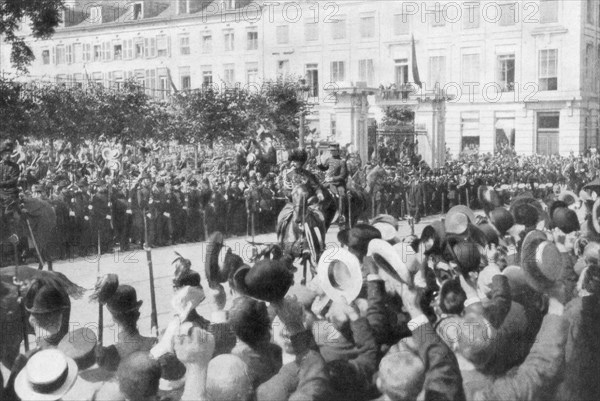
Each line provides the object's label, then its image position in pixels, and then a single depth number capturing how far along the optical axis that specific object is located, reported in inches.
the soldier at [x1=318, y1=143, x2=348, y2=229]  552.0
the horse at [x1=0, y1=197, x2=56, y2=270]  456.4
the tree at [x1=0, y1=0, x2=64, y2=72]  370.0
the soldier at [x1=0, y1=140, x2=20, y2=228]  434.0
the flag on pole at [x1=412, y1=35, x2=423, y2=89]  794.7
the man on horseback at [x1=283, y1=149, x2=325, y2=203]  464.8
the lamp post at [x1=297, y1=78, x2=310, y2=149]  785.6
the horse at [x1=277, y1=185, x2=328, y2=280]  464.8
